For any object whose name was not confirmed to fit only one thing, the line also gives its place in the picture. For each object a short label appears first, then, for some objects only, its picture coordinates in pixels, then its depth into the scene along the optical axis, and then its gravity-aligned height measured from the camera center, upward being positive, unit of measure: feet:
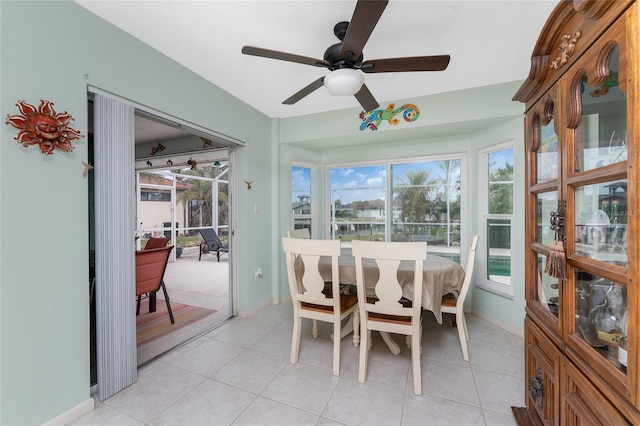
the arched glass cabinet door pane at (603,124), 2.65 +1.03
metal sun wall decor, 4.33 +1.57
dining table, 6.73 -1.81
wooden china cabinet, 2.31 +0.01
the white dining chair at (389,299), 5.58 -2.01
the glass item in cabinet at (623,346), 2.59 -1.38
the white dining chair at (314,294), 6.25 -2.16
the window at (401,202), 11.43 +0.53
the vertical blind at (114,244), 5.50 -0.66
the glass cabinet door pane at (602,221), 2.70 -0.11
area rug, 8.58 -4.01
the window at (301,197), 12.57 +0.84
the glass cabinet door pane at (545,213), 4.09 -0.01
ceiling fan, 4.89 +3.11
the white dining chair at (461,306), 7.01 -2.62
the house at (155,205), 21.29 +0.80
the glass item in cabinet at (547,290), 3.90 -1.26
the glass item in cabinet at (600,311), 2.78 -1.20
